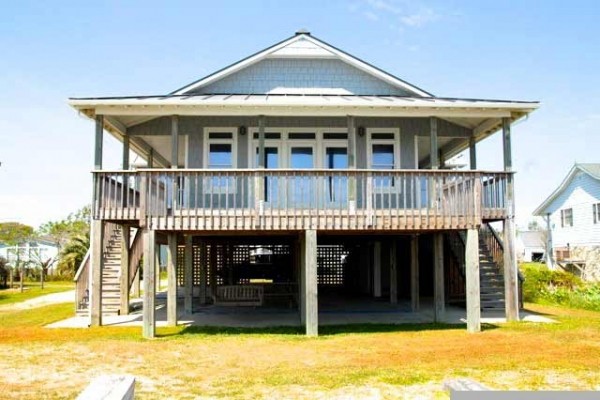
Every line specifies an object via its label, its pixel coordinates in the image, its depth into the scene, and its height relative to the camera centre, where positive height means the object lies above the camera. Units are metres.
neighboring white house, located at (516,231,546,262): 60.75 +0.63
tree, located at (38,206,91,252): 52.18 +2.68
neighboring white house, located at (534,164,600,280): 32.69 +1.96
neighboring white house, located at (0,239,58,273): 35.50 +0.06
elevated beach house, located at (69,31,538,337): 12.89 +1.74
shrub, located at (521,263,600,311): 19.33 -1.40
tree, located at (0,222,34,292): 45.74 +1.70
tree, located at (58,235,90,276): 35.88 +0.02
